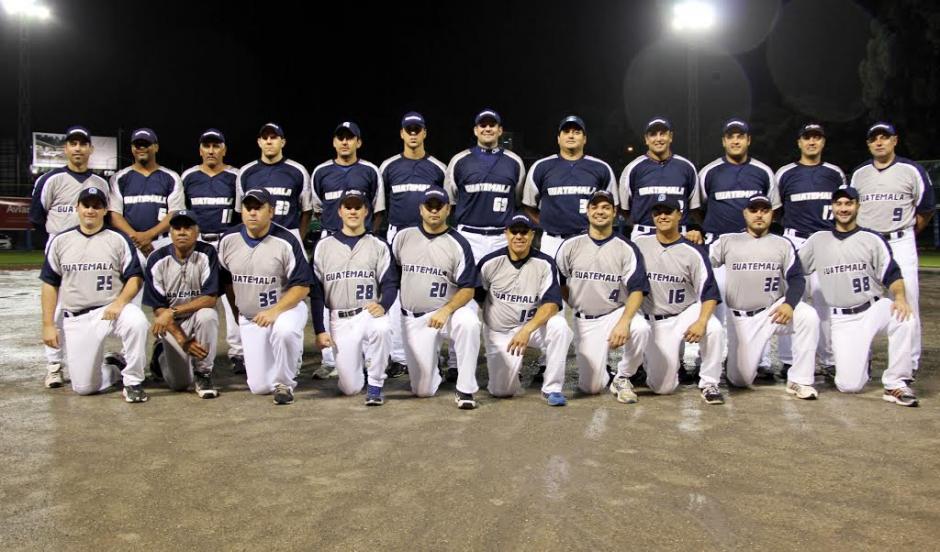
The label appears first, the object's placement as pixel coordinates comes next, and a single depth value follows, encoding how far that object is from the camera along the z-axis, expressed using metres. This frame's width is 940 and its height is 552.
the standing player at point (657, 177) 6.70
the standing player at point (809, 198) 6.55
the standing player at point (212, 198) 7.05
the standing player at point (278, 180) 7.02
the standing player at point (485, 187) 6.83
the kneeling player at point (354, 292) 5.64
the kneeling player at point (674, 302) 5.61
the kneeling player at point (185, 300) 5.77
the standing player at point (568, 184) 6.67
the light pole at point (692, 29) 14.10
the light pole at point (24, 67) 23.61
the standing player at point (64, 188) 6.75
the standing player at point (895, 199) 6.36
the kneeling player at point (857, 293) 5.49
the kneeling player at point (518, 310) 5.51
